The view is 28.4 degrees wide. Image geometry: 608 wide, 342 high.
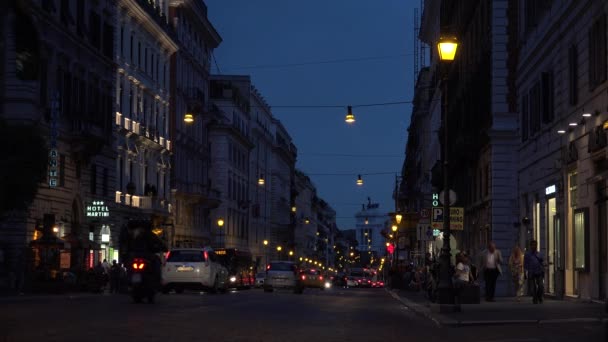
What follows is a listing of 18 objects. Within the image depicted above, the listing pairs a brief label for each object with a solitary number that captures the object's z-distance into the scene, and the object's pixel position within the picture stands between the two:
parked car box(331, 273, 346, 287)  92.26
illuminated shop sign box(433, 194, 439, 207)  62.70
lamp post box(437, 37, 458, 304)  26.52
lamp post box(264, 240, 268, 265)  134.27
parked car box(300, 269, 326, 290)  67.69
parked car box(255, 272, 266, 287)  73.19
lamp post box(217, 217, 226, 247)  104.12
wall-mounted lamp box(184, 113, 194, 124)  68.44
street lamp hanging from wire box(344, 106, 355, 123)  57.94
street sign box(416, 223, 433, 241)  48.06
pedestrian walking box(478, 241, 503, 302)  35.09
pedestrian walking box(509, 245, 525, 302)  35.21
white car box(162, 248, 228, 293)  40.62
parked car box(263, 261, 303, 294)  53.13
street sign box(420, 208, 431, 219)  50.94
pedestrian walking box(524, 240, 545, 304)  31.08
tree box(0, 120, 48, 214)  43.34
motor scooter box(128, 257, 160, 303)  29.04
